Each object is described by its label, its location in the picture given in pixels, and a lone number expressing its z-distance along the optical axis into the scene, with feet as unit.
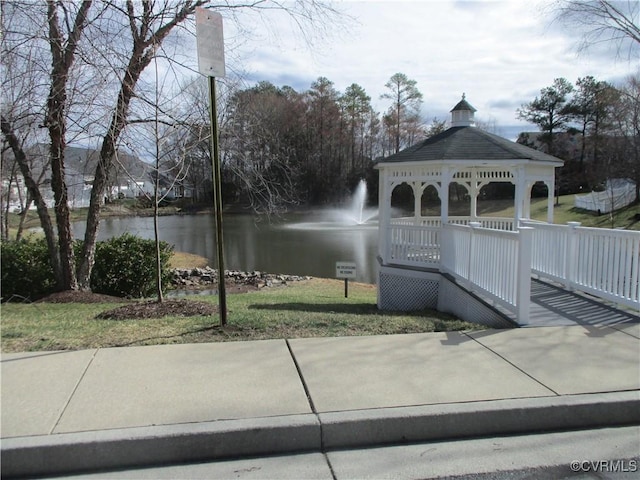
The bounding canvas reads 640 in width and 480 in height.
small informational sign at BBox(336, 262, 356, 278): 43.62
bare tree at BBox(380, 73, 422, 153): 192.44
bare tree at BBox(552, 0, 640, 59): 40.96
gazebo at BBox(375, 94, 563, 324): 31.81
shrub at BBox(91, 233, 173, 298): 37.19
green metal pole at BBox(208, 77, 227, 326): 17.56
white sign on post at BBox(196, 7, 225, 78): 16.60
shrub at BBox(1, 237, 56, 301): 33.17
